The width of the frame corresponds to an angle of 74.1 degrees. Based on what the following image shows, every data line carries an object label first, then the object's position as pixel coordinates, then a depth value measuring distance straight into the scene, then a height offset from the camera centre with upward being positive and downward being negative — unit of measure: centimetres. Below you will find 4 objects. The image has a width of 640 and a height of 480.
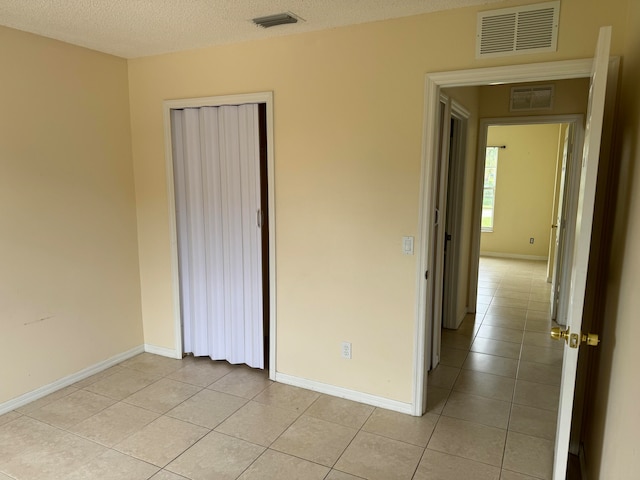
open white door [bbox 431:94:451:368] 312 -31
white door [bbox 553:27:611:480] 154 -23
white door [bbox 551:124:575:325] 463 -64
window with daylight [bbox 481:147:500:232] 827 -4
